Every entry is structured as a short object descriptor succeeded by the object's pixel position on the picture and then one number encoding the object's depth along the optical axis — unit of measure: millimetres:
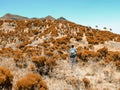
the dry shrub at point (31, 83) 5034
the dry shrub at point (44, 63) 8085
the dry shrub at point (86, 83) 6368
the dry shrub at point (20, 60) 8350
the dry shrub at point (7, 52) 10550
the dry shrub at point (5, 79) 5343
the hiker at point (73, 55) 9056
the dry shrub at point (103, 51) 11188
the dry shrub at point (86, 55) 10383
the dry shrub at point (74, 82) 6200
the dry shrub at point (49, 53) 11005
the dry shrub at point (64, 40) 14296
